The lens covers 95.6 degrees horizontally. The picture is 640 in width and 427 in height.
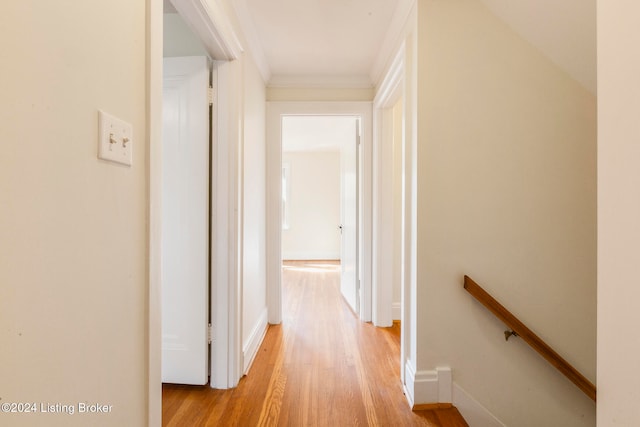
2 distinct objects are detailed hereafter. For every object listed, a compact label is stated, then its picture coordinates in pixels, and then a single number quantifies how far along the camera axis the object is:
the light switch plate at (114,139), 0.71
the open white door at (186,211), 1.71
